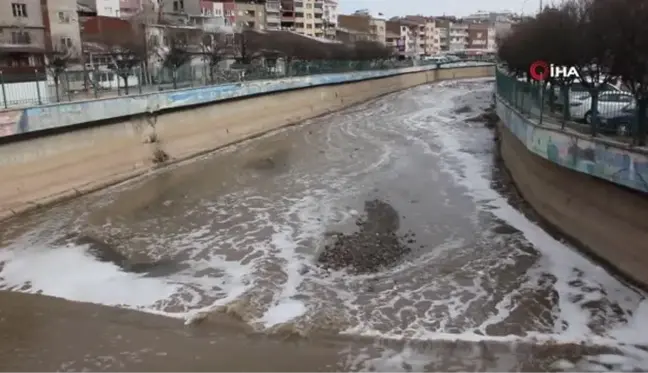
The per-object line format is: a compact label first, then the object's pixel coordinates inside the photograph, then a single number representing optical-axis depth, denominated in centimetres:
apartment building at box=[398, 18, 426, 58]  14955
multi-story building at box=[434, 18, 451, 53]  16850
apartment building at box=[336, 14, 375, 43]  11869
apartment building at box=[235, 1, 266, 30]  10175
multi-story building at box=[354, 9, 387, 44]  13438
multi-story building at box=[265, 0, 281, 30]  10750
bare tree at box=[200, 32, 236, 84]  4374
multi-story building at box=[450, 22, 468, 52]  17450
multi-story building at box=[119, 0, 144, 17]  8581
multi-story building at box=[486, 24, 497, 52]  17714
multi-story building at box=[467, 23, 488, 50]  17650
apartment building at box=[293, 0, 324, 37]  11381
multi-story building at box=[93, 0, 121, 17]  8056
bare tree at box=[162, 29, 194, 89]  3416
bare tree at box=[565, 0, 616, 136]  1580
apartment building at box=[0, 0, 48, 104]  5044
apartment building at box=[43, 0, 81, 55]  5669
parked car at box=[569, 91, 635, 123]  1445
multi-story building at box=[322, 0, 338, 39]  11691
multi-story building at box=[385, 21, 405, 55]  14042
